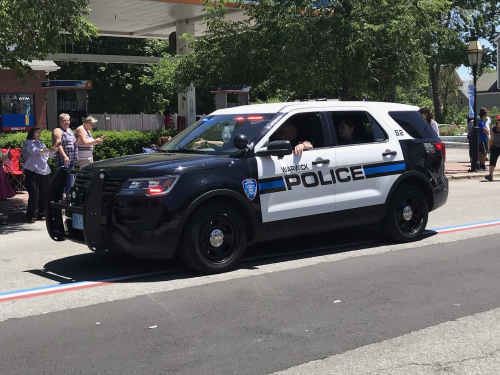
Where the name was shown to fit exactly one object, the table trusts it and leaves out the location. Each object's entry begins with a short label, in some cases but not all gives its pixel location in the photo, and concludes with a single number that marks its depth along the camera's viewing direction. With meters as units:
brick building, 27.83
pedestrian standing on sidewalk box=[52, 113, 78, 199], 12.03
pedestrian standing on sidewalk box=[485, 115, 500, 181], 18.00
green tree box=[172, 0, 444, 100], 17.30
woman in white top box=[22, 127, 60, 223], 11.96
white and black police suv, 7.19
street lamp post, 20.61
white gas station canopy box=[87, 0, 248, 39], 23.17
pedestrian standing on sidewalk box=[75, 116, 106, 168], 12.45
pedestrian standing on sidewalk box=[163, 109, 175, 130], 26.55
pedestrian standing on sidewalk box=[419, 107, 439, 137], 15.61
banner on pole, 22.79
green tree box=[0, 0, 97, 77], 12.12
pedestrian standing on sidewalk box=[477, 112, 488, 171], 20.55
